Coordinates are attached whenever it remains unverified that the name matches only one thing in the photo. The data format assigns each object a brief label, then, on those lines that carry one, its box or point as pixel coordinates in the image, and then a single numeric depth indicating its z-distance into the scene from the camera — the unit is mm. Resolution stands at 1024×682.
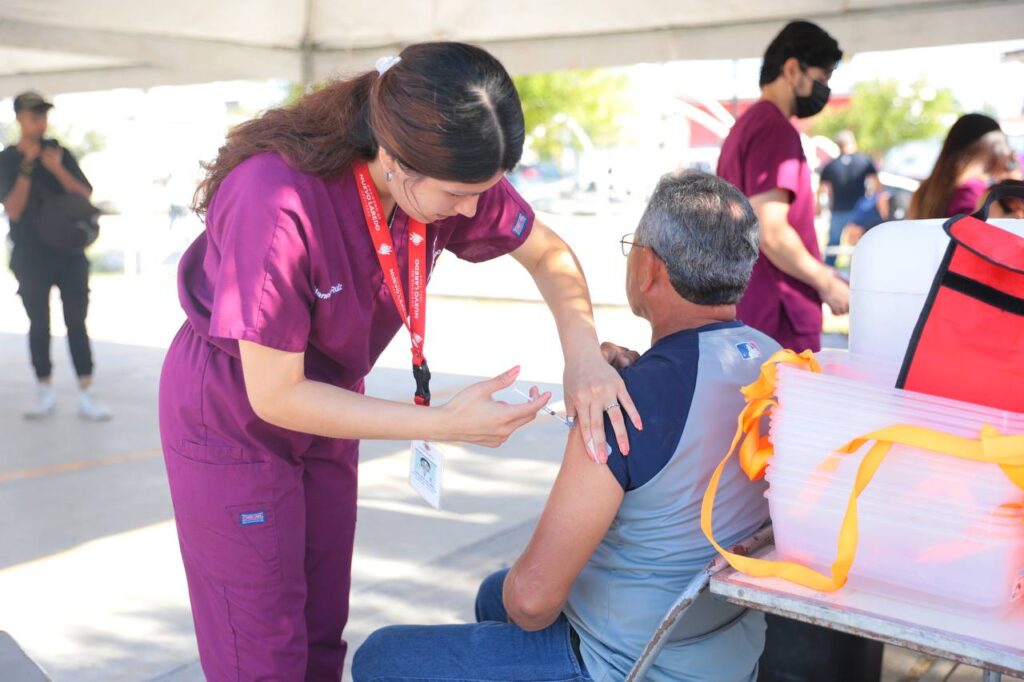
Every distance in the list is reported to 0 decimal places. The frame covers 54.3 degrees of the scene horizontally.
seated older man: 1523
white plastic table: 1148
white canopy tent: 4094
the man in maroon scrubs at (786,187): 2926
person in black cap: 5496
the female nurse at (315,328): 1400
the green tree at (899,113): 36406
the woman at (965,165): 3092
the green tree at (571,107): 21656
